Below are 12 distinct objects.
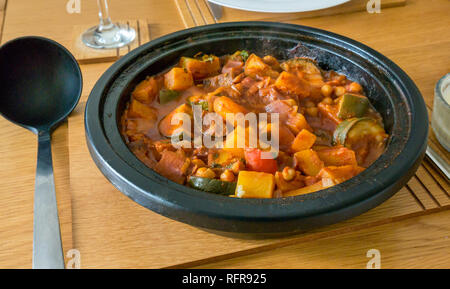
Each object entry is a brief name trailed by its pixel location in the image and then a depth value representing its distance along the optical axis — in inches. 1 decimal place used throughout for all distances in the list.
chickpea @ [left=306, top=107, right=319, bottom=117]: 23.5
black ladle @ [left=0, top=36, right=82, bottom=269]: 24.3
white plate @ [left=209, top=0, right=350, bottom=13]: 30.6
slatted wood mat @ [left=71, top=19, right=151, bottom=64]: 28.4
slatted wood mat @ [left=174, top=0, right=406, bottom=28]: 31.3
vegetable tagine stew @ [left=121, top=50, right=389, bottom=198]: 20.2
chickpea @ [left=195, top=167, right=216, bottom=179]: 20.5
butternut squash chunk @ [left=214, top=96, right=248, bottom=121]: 22.7
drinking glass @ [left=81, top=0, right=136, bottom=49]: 29.5
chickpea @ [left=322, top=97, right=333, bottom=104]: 23.7
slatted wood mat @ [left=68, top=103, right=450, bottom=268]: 19.6
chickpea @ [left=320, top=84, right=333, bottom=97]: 24.0
